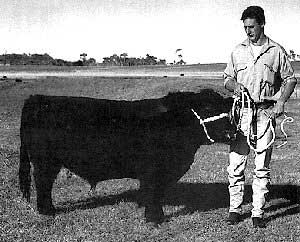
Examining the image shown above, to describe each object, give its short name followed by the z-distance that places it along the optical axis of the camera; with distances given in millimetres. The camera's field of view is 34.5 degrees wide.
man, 5891
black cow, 6523
